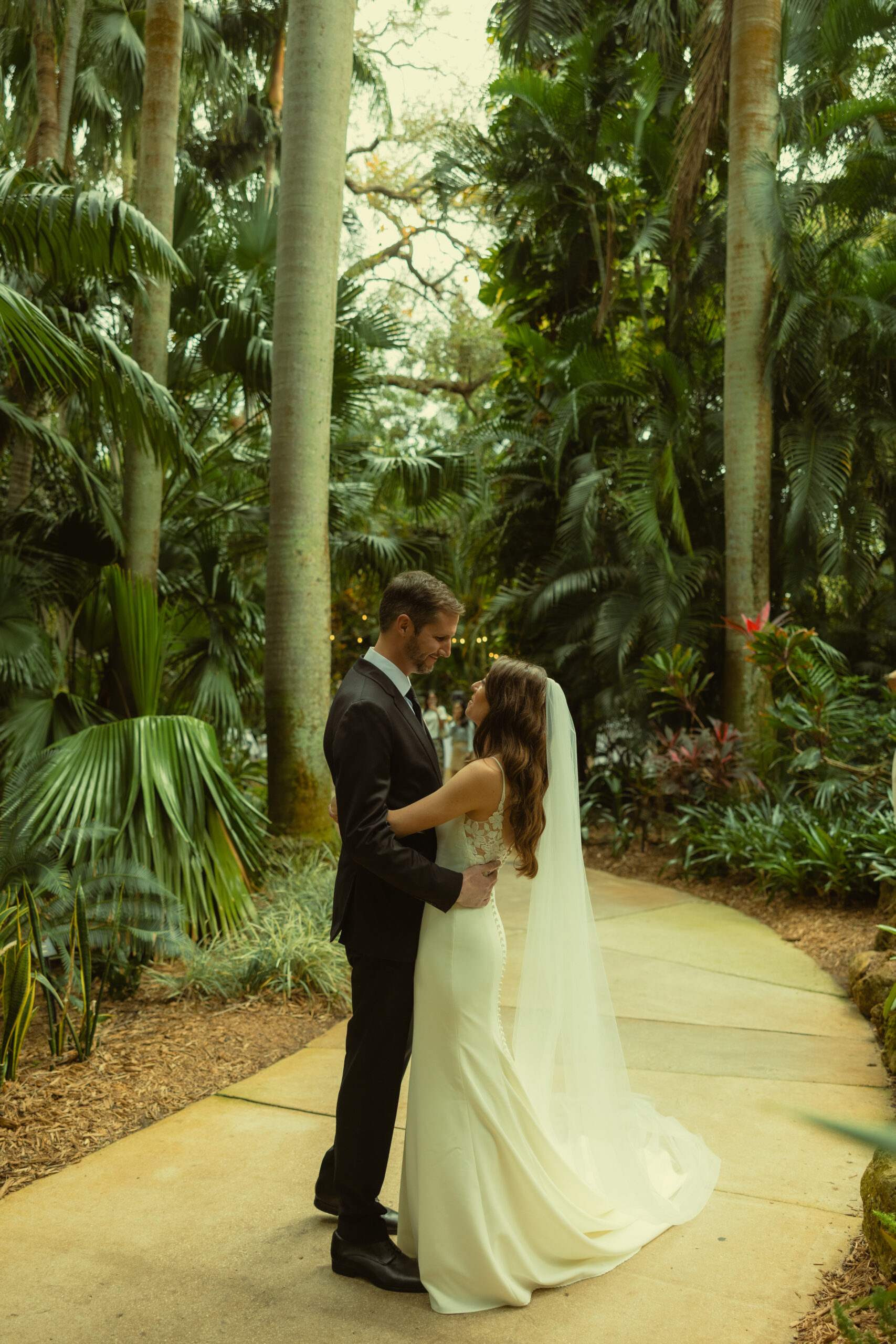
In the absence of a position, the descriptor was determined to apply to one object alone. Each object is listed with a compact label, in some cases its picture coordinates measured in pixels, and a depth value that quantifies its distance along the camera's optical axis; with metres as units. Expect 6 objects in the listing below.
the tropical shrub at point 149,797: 5.14
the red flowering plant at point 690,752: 8.62
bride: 2.73
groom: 2.75
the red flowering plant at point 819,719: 7.47
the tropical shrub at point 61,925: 3.89
